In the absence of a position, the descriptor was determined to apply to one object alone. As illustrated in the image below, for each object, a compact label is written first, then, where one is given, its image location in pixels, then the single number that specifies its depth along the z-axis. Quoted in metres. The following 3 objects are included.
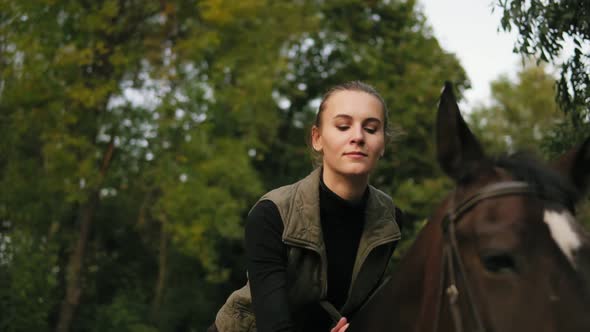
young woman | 3.11
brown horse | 2.00
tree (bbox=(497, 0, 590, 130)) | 5.68
